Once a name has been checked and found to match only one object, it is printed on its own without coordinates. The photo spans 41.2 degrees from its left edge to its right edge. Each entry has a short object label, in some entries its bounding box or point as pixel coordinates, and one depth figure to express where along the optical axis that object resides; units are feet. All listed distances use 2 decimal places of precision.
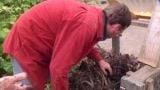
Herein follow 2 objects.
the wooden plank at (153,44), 6.09
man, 5.51
